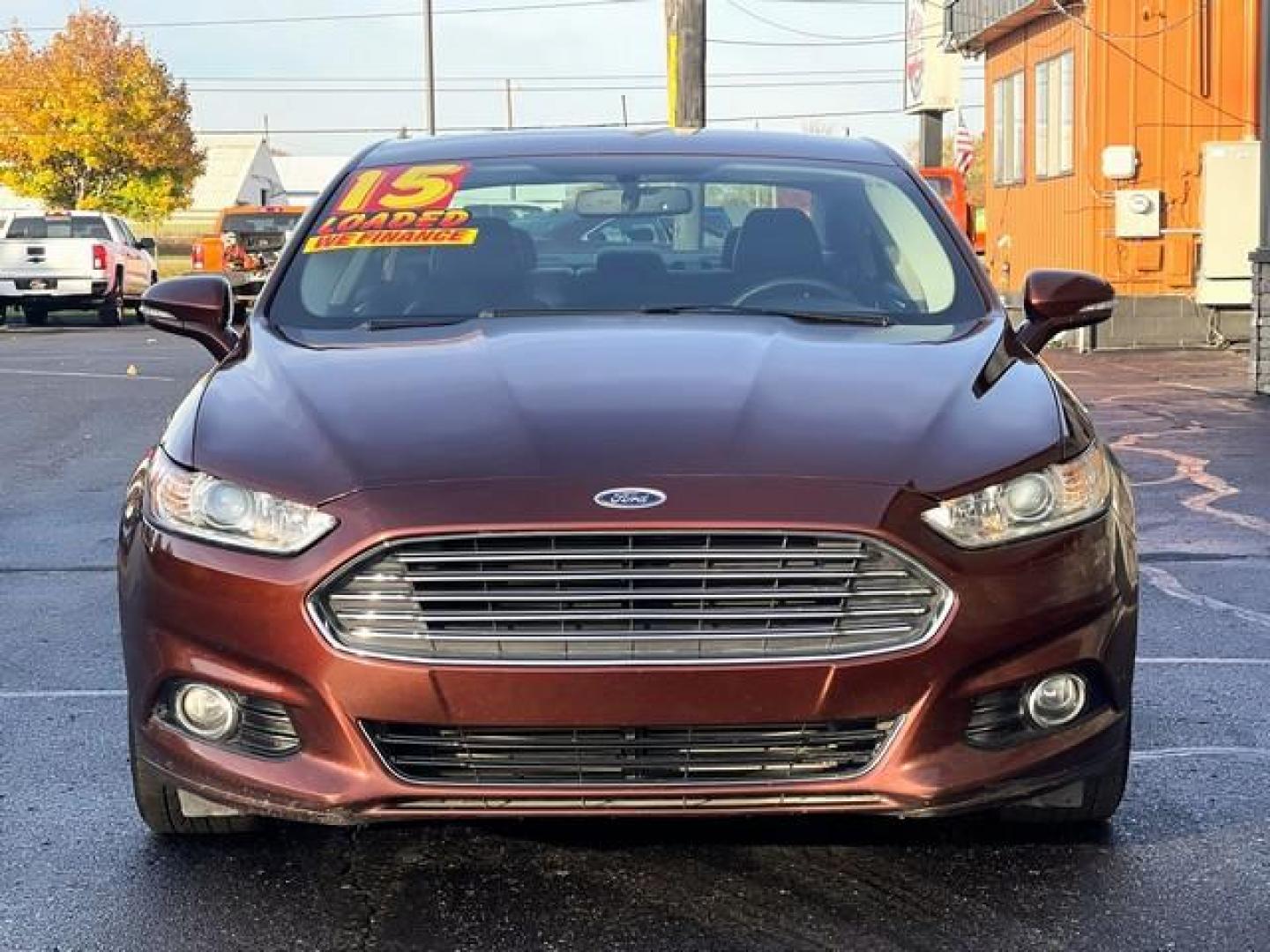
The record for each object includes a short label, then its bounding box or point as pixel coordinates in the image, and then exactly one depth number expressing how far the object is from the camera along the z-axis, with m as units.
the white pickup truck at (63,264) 28.62
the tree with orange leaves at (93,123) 49.75
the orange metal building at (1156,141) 19.30
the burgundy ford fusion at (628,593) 3.54
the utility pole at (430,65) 45.84
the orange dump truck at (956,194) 22.27
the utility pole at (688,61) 18.41
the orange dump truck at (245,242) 29.91
